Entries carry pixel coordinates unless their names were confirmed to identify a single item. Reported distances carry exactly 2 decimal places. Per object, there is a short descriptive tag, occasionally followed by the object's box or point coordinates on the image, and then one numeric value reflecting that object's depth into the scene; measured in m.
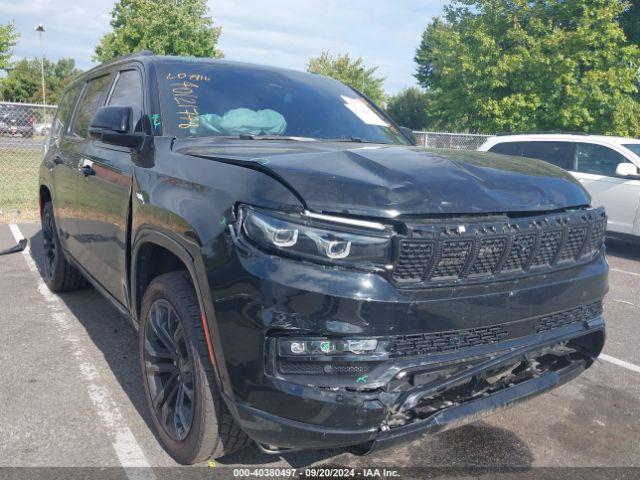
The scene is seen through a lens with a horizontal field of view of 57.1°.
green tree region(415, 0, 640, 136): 19.88
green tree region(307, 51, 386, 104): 50.34
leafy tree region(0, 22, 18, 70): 21.39
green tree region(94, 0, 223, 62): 22.52
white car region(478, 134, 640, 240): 8.27
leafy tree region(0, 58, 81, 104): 57.78
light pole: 48.84
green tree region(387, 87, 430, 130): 53.62
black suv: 2.08
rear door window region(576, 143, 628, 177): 8.50
